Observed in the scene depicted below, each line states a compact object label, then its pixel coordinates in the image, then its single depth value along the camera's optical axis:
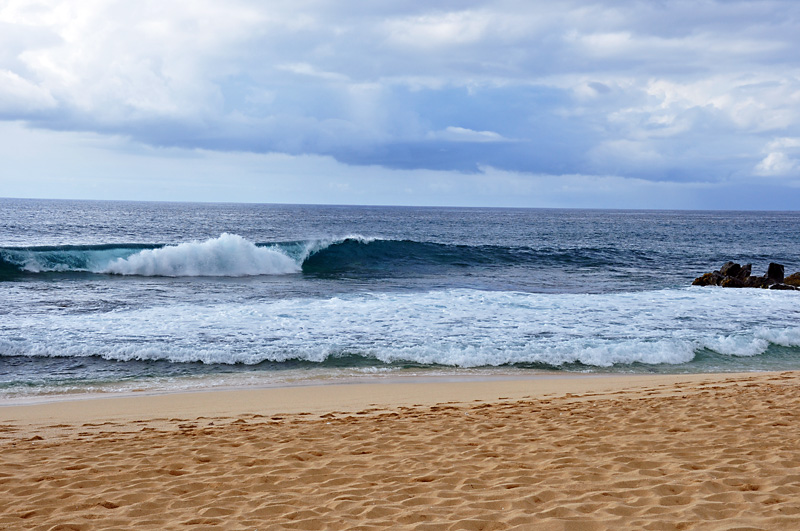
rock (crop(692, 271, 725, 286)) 24.00
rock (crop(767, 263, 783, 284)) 23.39
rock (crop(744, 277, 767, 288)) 22.92
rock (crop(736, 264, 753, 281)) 24.14
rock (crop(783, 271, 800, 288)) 23.39
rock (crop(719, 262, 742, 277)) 24.59
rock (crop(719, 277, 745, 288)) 23.12
